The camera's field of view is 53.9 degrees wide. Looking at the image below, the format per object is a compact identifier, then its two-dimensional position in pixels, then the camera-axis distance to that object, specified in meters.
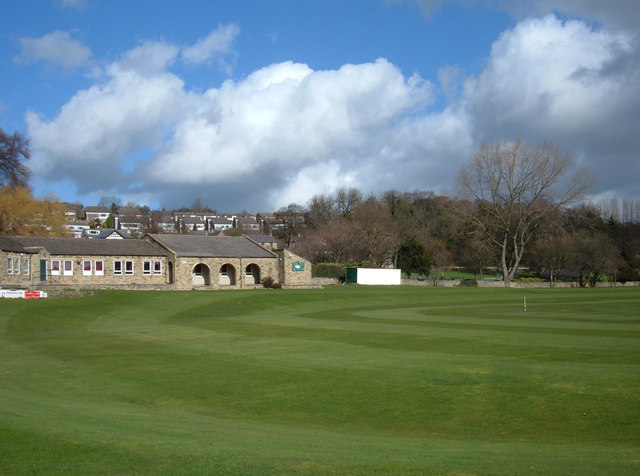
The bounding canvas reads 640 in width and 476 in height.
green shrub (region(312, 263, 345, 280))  84.69
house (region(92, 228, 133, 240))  78.06
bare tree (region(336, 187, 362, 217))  126.31
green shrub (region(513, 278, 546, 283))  93.62
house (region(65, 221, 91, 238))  190.89
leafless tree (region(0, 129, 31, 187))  72.50
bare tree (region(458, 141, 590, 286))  85.75
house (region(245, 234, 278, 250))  113.82
